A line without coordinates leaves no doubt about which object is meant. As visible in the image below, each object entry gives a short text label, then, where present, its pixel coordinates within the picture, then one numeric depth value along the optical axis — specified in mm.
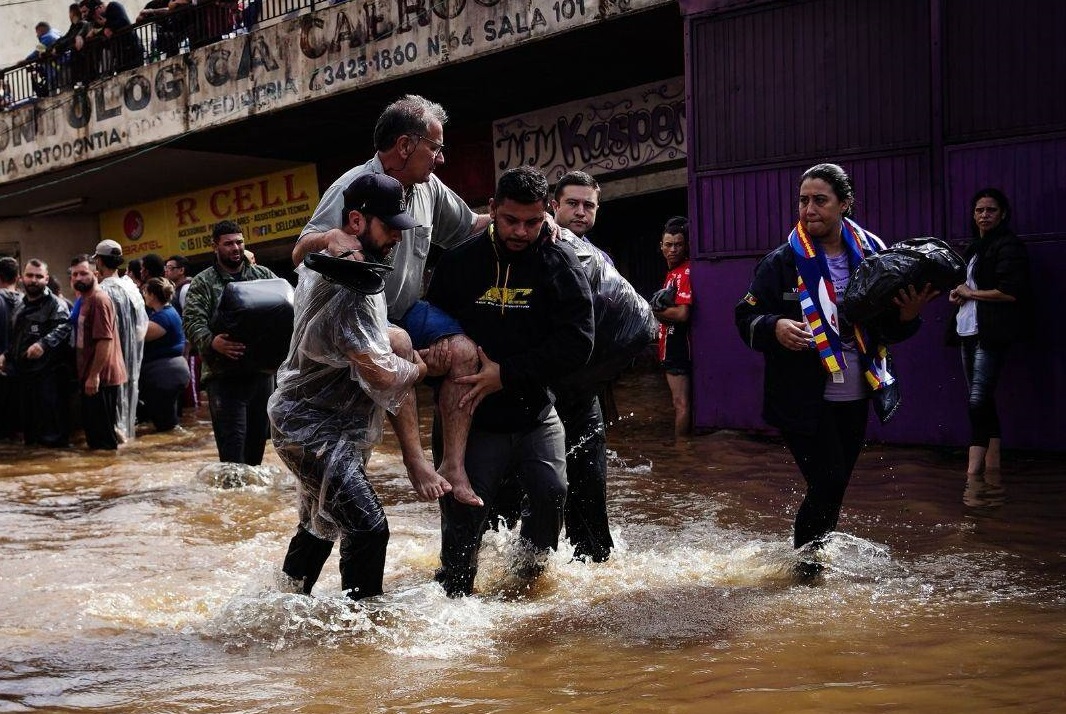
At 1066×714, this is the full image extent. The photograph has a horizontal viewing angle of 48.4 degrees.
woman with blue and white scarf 5086
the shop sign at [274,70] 13773
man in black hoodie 4637
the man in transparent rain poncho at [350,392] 4320
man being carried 4648
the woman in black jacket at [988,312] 7910
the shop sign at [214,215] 21422
